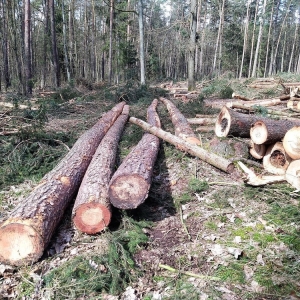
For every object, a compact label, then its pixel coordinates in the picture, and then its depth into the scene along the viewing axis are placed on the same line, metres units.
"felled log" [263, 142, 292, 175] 4.71
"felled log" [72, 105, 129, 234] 3.54
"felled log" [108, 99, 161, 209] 3.67
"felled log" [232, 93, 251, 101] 11.51
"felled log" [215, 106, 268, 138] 5.76
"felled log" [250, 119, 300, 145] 4.88
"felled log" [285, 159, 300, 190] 4.15
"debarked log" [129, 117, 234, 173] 4.98
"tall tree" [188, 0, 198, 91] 15.03
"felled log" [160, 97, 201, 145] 6.43
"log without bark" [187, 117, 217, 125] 7.95
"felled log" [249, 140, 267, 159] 5.31
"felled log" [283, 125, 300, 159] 4.30
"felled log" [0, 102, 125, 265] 3.02
